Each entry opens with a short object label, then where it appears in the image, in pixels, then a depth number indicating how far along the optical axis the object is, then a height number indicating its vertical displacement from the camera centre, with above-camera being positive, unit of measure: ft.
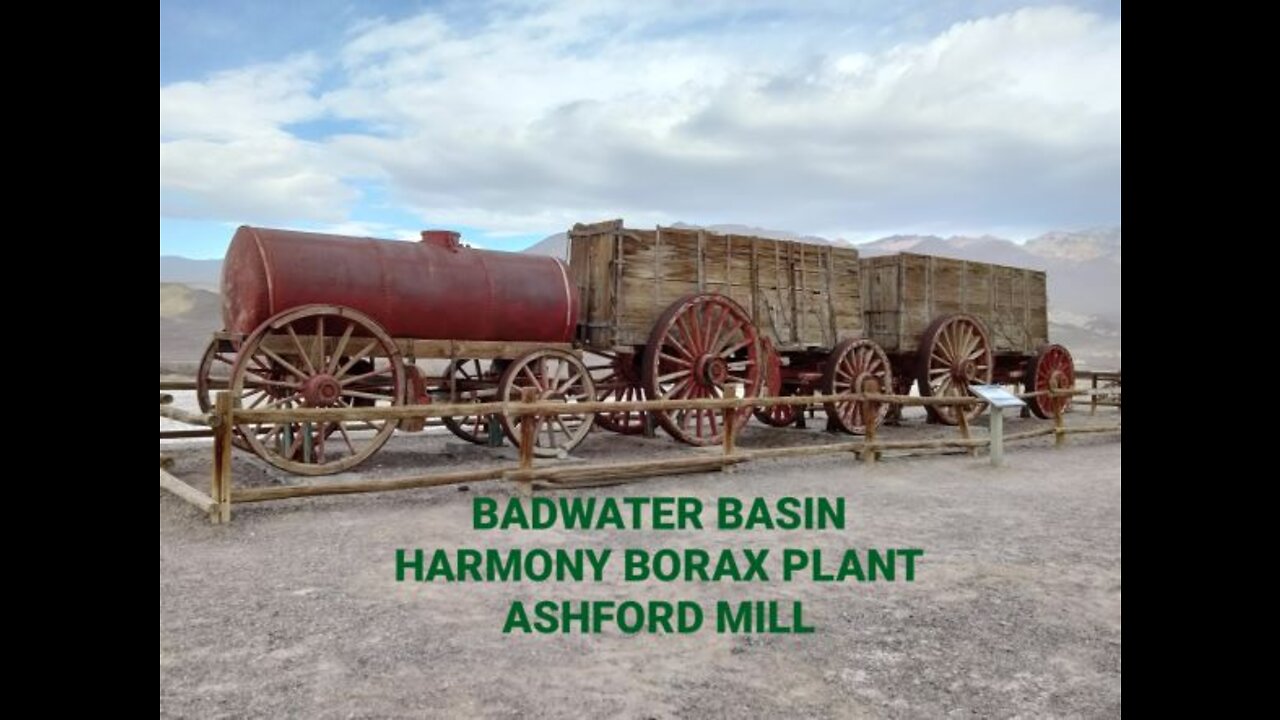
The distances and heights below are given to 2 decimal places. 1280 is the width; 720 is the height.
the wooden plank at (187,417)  23.59 -1.77
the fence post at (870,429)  37.78 -2.84
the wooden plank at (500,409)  24.79 -1.58
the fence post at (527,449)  28.63 -2.86
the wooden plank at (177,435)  34.91 -3.04
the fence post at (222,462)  23.40 -2.77
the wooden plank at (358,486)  24.63 -3.76
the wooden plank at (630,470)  29.07 -3.81
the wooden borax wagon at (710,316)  40.22 +2.32
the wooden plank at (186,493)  23.86 -3.84
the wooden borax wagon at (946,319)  52.60 +2.85
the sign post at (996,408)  37.47 -1.91
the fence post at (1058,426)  45.88 -3.19
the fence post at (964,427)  41.11 -2.93
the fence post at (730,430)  34.30 -2.62
